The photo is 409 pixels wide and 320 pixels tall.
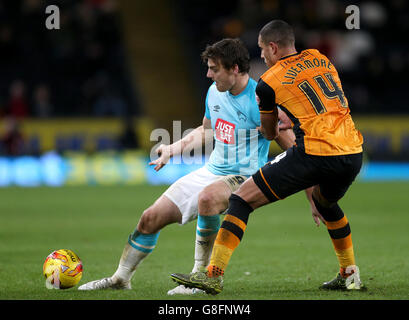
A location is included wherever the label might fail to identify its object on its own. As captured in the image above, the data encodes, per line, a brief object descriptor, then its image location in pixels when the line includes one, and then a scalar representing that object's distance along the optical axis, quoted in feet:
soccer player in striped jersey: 39.11
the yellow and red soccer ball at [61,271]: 43.24
